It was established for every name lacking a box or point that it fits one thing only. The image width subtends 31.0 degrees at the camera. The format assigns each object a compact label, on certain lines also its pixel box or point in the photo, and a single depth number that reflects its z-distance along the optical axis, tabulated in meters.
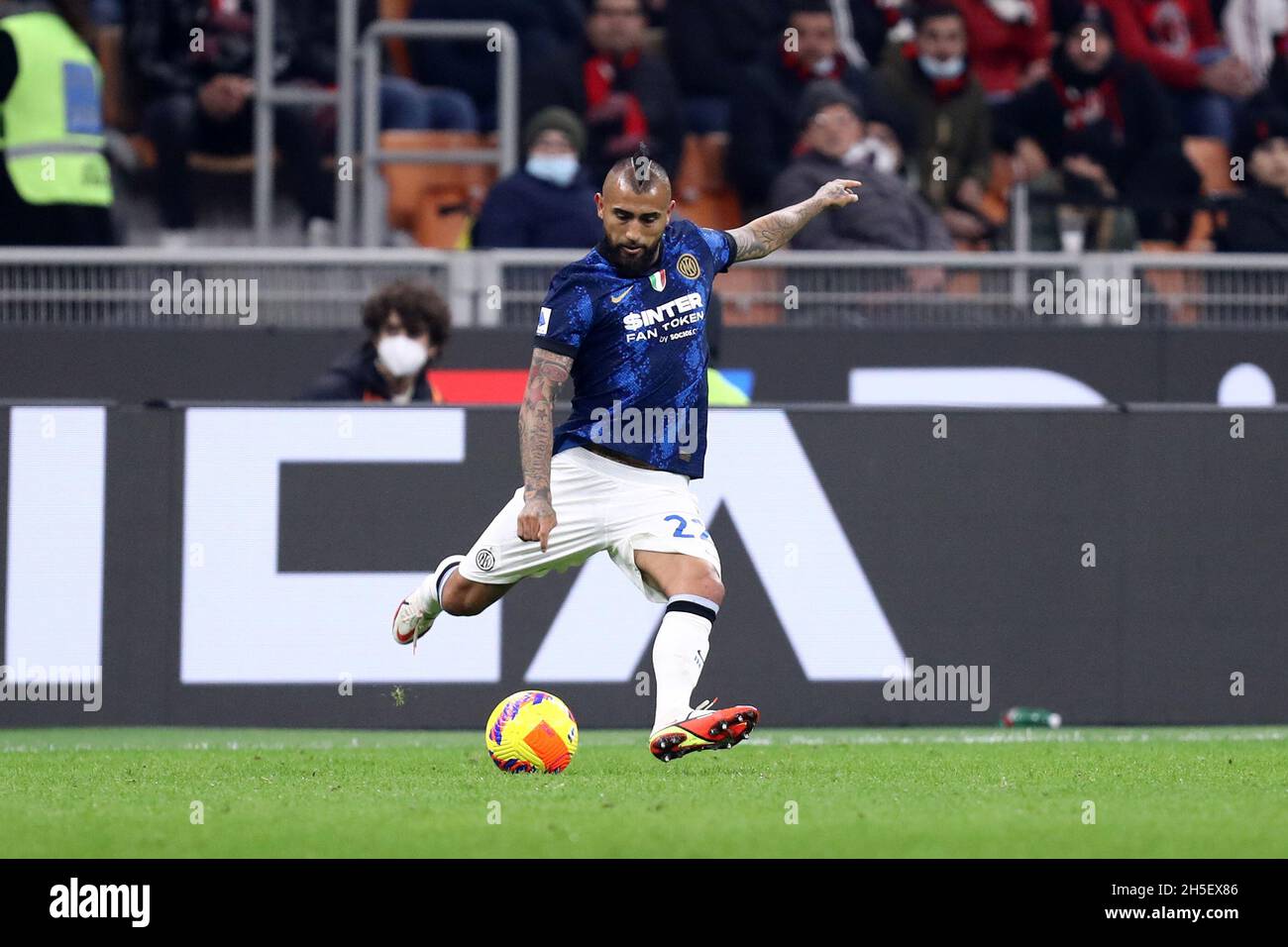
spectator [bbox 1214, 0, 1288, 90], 17.39
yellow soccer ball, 8.54
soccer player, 8.38
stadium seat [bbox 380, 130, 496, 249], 15.24
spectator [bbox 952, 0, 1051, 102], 16.55
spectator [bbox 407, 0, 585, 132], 15.50
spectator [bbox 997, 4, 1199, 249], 15.87
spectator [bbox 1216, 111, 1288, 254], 14.83
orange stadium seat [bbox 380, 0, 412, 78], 16.05
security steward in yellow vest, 13.28
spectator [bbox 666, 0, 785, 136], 15.96
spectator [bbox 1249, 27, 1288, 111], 16.61
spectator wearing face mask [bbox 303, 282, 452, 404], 12.06
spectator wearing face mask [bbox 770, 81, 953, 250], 14.23
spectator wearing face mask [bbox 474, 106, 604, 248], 13.90
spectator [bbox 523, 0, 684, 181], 15.20
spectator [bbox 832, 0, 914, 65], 16.53
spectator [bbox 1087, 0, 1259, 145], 16.91
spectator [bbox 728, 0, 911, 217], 15.31
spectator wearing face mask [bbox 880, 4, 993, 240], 15.53
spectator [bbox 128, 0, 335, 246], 15.46
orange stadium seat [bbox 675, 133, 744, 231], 15.48
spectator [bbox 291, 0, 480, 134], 15.29
